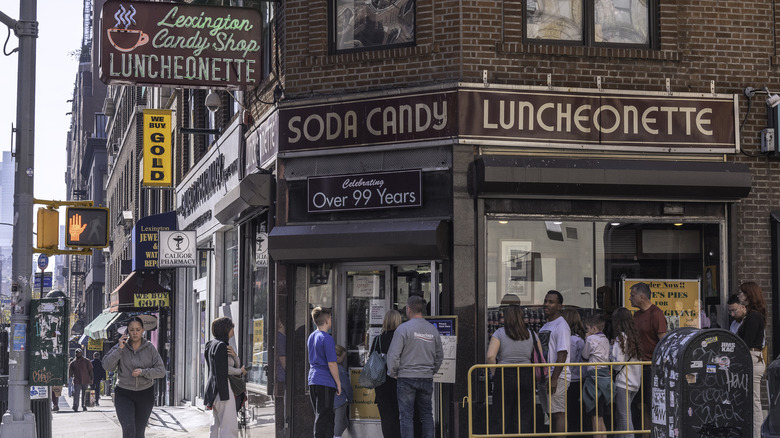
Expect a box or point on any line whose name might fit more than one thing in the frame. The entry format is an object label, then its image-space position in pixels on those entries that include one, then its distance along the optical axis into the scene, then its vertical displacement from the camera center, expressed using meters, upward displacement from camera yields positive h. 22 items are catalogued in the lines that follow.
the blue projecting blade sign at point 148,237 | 25.25 +1.06
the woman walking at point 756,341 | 11.63 -0.71
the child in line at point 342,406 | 12.31 -1.50
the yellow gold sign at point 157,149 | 24.44 +3.11
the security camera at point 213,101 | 17.38 +3.00
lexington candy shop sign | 12.89 +2.96
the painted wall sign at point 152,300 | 25.81 -0.49
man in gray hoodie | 11.23 -0.91
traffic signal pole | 11.59 +0.55
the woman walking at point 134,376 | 11.45 -1.05
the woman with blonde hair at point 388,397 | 11.72 -1.34
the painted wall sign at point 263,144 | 13.65 +1.89
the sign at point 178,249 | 20.44 +0.62
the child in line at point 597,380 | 10.91 -1.08
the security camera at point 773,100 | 12.87 +2.20
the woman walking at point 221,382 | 11.27 -1.11
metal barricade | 10.77 -1.44
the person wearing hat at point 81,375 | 29.48 -2.71
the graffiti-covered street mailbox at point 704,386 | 8.35 -0.89
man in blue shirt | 11.96 -1.07
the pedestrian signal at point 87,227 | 12.63 +0.65
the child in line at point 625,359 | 10.91 -0.87
